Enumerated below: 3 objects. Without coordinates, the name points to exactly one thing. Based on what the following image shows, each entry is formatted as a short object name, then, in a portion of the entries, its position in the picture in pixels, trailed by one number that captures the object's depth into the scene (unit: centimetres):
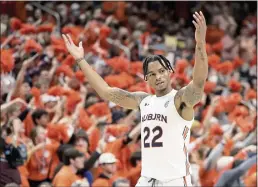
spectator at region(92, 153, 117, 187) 1320
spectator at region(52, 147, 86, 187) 1291
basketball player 931
